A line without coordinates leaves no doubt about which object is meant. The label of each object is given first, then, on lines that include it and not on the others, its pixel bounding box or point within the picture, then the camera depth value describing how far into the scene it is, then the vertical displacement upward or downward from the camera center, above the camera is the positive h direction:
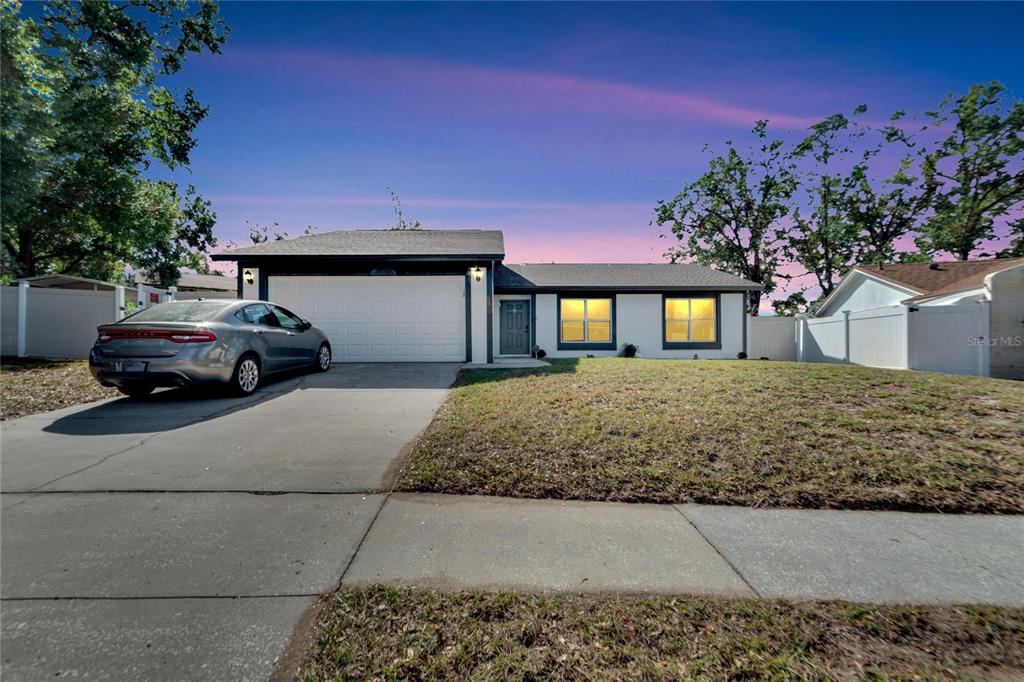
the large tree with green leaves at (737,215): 24.66 +7.80
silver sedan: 5.73 -0.09
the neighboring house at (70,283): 16.66 +2.48
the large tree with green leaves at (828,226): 24.11 +6.83
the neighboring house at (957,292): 11.27 +1.74
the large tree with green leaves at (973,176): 20.69 +8.73
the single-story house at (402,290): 11.01 +1.42
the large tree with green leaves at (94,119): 11.38 +7.36
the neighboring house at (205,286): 19.62 +3.26
